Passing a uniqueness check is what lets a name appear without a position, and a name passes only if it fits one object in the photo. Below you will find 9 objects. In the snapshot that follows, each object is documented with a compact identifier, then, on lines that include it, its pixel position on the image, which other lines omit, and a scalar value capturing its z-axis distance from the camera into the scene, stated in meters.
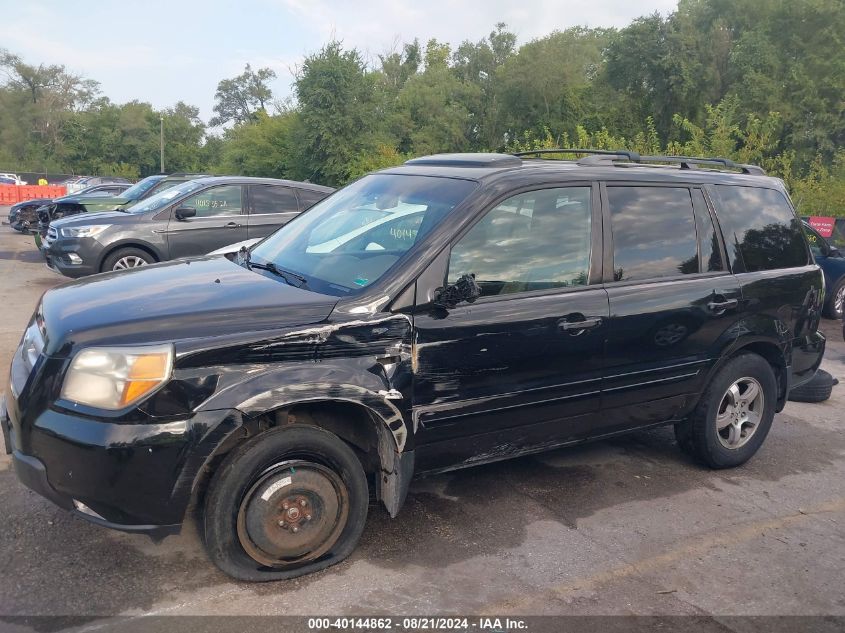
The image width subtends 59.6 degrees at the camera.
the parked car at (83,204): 13.18
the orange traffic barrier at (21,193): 37.00
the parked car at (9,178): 44.75
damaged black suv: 2.99
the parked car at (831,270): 10.95
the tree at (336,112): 28.16
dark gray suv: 9.63
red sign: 12.66
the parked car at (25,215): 17.33
